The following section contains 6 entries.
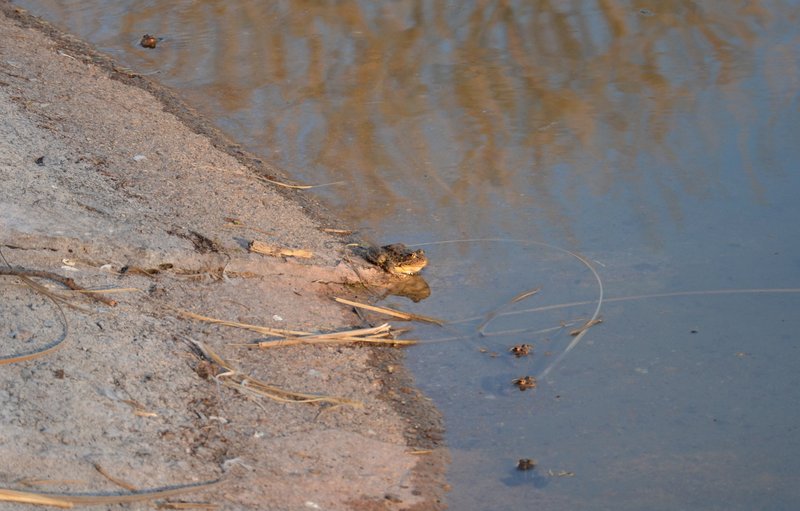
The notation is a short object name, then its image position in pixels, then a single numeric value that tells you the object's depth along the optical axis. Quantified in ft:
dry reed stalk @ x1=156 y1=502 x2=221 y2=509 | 19.81
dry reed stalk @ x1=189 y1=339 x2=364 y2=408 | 24.47
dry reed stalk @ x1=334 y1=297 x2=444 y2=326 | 29.19
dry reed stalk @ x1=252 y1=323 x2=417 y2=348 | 26.73
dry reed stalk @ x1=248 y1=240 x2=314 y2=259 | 30.35
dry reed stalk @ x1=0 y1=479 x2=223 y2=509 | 18.97
